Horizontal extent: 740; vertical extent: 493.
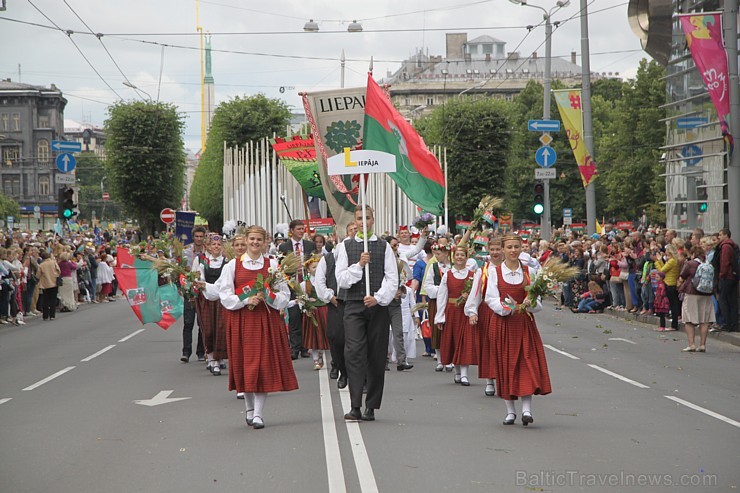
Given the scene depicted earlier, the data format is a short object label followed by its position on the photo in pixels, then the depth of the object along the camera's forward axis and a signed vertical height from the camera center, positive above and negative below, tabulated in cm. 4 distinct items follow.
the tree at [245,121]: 6600 +789
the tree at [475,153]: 6494 +562
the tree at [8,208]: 9135 +421
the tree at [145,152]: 6606 +605
